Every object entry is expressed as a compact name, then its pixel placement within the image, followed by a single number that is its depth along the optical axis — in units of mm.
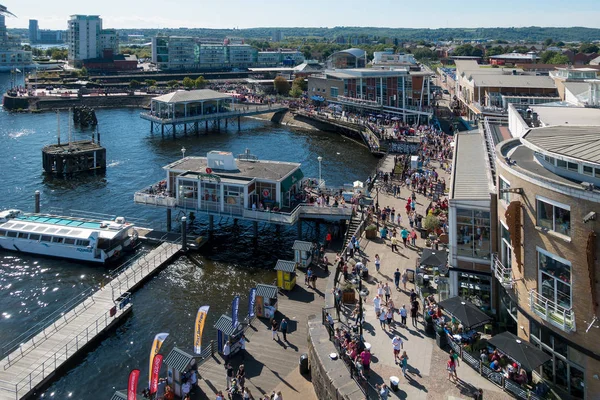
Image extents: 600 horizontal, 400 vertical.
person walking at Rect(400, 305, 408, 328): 24625
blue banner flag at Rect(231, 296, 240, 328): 25953
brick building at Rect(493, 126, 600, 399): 17297
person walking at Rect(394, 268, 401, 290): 28891
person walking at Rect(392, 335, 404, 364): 21661
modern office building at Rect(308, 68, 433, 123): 86125
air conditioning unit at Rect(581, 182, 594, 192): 16939
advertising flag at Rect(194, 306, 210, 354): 25203
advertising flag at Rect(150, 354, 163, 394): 22516
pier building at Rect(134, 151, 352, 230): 40781
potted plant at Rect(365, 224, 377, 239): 36469
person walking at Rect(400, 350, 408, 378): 20562
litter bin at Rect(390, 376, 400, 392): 19625
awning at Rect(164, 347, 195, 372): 22594
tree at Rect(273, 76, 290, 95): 131125
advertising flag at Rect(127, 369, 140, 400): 21281
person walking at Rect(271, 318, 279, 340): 27109
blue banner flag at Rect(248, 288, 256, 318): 28562
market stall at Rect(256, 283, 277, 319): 28781
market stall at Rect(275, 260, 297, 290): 32031
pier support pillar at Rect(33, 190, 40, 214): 45500
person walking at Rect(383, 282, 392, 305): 26625
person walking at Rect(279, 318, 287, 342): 27000
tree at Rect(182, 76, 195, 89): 145025
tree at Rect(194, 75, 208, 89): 145875
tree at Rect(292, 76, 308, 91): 126075
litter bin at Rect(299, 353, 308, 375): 23844
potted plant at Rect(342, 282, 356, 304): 27297
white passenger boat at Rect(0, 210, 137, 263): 38031
